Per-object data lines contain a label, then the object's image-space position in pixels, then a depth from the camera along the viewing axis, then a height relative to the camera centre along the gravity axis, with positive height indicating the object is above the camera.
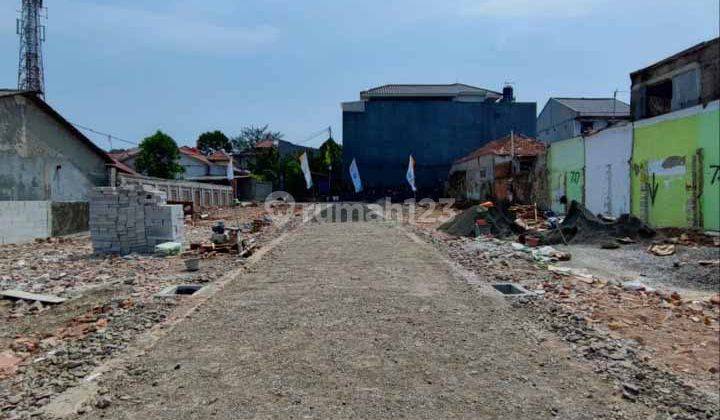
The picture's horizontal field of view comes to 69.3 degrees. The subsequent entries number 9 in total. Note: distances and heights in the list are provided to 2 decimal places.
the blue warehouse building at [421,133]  48.53 +6.45
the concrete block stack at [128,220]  12.71 -0.36
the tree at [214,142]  73.81 +8.81
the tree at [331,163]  50.19 +3.91
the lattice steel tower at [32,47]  30.23 +9.39
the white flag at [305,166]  31.25 +2.24
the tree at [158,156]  41.06 +3.89
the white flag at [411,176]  30.67 +1.54
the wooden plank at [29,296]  7.68 -1.36
